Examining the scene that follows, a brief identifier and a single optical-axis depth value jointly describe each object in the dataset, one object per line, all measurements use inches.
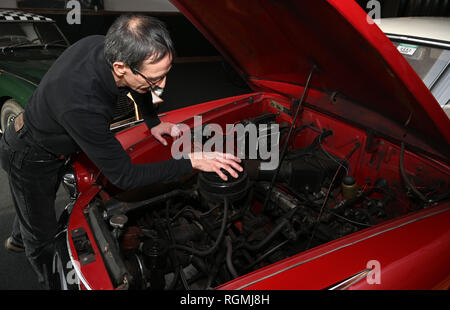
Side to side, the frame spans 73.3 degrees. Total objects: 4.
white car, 64.3
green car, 121.3
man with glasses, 41.7
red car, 40.1
